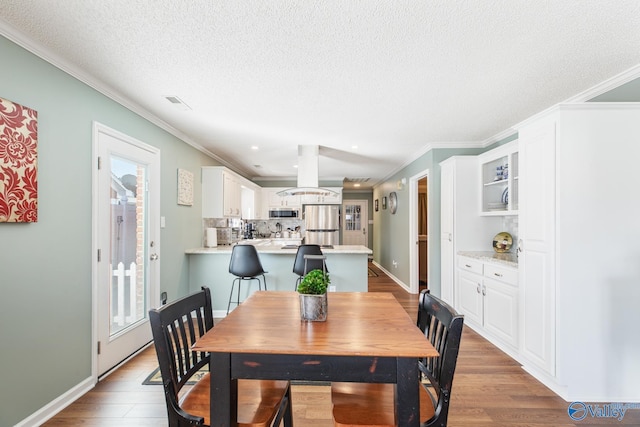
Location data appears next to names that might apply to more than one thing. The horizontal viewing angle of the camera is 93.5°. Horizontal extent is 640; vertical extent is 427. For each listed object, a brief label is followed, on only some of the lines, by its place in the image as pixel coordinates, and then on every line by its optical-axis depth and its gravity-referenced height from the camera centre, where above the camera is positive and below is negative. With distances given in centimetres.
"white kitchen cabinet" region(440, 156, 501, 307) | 378 +1
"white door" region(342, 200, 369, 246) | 920 -15
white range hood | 425 +74
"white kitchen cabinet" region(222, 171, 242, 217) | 449 +35
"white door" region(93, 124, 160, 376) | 235 -23
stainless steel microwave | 705 +9
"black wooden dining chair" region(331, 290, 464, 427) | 113 -76
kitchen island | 393 -72
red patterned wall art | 162 +30
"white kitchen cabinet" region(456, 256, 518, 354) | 273 -84
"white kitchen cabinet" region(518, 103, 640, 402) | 207 -23
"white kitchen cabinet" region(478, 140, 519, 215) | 316 +43
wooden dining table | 106 -51
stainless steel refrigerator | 726 -17
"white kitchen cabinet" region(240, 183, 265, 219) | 574 +32
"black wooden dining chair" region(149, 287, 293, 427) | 114 -76
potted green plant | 135 -37
